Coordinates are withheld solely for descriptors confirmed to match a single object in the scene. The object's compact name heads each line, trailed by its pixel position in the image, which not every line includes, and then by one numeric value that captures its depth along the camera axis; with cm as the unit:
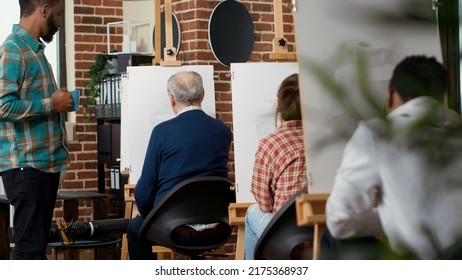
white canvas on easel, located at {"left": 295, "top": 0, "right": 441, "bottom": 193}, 186
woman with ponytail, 324
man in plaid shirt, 330
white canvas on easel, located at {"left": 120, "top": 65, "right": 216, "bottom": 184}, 467
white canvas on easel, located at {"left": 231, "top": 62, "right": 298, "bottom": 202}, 419
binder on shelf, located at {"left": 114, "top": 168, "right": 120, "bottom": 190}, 665
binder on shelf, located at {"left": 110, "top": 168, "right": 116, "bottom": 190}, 673
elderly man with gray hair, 399
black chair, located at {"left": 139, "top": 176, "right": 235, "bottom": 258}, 389
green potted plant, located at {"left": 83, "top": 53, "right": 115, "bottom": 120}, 679
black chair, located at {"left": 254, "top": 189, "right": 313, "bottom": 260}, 299
